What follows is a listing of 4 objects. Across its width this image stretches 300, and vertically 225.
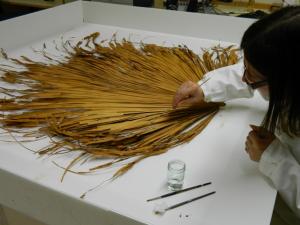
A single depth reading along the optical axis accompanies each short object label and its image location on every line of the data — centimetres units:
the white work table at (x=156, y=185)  82
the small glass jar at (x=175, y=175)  88
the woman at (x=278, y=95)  79
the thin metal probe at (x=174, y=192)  86
